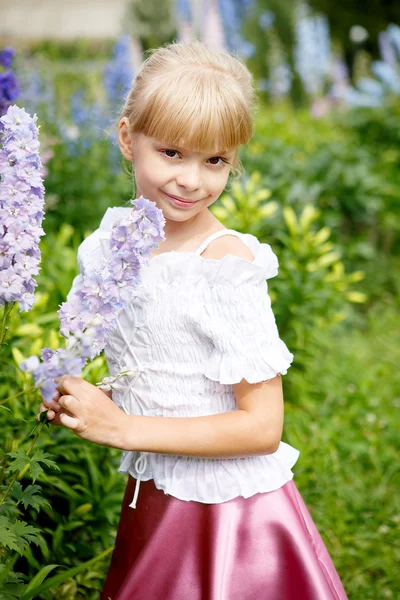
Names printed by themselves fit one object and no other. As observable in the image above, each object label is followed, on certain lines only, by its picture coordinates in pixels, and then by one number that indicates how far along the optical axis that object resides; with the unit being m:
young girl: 1.49
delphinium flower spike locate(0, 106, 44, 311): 1.32
